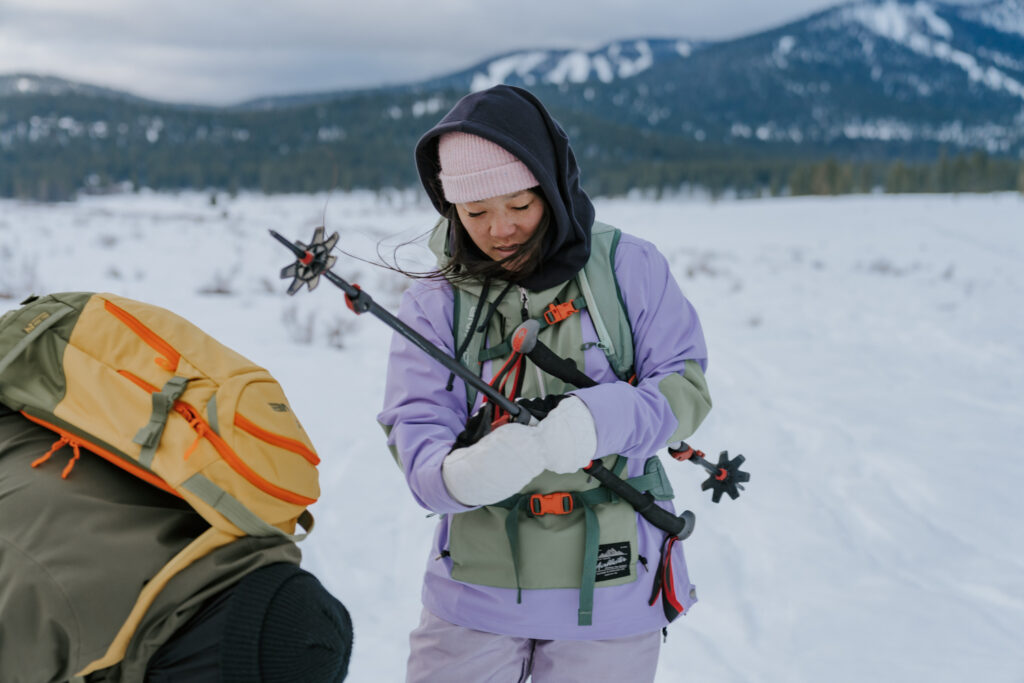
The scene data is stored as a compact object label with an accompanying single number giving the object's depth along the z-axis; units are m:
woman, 1.56
